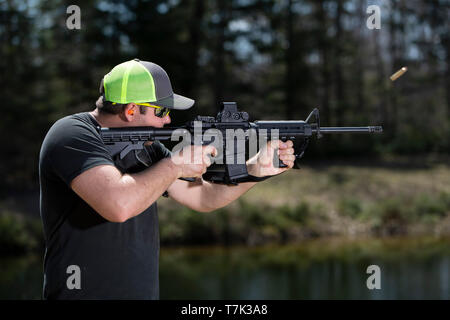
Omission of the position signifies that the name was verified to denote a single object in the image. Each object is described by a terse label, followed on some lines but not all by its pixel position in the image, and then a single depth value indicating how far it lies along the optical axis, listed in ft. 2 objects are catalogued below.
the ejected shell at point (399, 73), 11.68
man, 8.43
